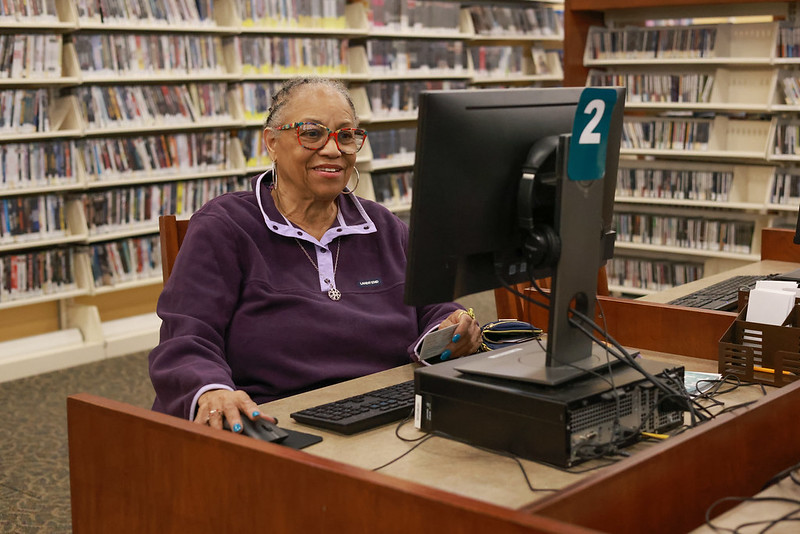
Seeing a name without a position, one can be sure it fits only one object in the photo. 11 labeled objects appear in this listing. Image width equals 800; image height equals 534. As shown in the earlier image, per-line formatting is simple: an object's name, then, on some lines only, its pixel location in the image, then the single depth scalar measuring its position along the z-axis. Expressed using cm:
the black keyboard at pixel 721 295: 231
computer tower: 134
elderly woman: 184
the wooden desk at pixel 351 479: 110
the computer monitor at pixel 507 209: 138
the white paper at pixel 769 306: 193
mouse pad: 148
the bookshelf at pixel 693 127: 545
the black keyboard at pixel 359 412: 154
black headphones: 142
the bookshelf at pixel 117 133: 468
